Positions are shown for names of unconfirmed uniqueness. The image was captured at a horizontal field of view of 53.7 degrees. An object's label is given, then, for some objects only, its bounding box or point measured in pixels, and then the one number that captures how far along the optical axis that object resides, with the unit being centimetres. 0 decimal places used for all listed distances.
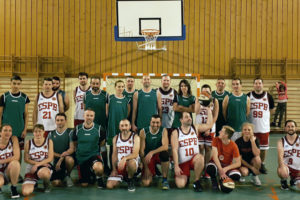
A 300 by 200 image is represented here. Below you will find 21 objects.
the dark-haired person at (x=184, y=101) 525
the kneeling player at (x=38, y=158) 437
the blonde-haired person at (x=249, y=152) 482
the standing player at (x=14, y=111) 522
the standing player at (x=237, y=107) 546
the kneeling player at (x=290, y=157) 450
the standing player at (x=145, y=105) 541
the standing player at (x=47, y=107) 539
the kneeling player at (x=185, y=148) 465
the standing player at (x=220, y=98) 571
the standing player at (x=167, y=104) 563
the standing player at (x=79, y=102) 605
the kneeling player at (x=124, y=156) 455
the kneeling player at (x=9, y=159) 420
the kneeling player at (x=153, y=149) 473
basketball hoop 962
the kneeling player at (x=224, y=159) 453
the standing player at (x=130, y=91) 561
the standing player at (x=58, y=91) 579
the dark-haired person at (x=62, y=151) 471
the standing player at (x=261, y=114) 555
